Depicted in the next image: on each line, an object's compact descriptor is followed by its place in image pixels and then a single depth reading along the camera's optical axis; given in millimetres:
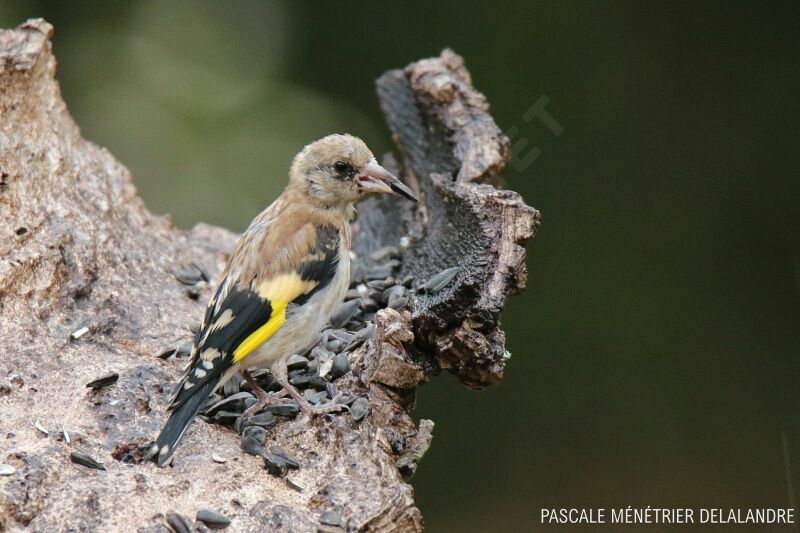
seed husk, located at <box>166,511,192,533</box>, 5781
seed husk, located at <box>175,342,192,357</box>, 8039
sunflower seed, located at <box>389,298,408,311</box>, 8473
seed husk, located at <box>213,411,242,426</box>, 7418
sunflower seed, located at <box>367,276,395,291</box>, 9227
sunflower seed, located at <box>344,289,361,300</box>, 9277
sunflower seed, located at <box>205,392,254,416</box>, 7680
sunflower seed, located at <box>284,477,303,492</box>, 6372
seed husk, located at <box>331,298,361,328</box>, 8945
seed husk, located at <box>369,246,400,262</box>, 9922
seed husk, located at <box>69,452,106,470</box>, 6184
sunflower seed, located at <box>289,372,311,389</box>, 7863
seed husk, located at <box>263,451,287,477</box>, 6477
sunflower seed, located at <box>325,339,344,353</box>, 8391
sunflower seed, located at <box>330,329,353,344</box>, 8492
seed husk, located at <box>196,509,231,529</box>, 5896
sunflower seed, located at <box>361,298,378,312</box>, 9047
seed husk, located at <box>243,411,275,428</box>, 7108
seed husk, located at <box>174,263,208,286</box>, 9375
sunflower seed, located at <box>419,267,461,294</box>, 7652
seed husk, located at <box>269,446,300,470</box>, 6566
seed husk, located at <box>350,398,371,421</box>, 6832
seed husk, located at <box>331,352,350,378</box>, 7844
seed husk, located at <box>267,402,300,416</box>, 7277
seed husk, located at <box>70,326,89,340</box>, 7648
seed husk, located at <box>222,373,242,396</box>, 8102
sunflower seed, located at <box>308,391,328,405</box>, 7420
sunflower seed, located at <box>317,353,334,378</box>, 7953
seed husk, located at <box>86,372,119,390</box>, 7020
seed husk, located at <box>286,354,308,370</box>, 8273
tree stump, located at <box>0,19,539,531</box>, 6137
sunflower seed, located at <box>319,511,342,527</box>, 6031
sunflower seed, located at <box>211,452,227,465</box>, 6637
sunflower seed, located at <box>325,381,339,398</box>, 7377
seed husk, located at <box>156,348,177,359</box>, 7969
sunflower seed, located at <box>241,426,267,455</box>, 6746
